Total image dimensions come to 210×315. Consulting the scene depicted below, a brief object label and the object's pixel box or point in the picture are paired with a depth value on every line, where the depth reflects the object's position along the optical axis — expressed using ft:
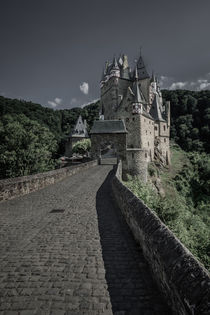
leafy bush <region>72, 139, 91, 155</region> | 138.51
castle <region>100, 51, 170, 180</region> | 100.37
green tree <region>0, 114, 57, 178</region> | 74.33
